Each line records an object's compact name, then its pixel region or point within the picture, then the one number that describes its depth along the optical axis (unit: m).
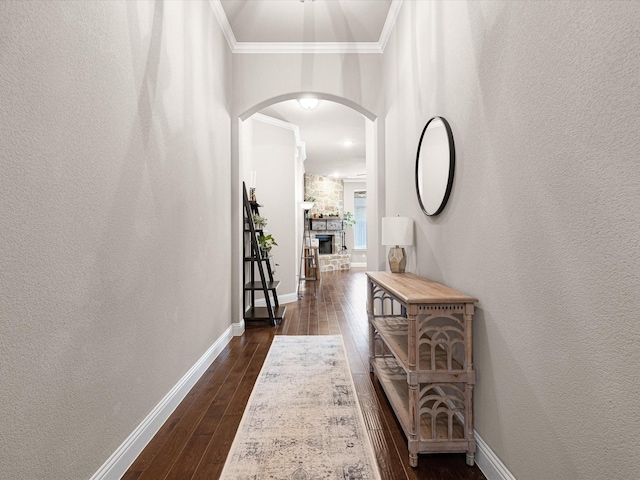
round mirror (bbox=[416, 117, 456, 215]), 1.82
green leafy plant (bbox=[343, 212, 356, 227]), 10.73
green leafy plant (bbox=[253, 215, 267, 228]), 4.34
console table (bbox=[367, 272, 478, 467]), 1.51
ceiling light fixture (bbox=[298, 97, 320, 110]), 4.50
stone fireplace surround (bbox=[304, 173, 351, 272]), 10.03
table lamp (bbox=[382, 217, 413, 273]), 2.41
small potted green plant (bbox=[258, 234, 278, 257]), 4.27
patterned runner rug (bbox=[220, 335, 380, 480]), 1.47
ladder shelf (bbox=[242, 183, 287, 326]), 3.89
